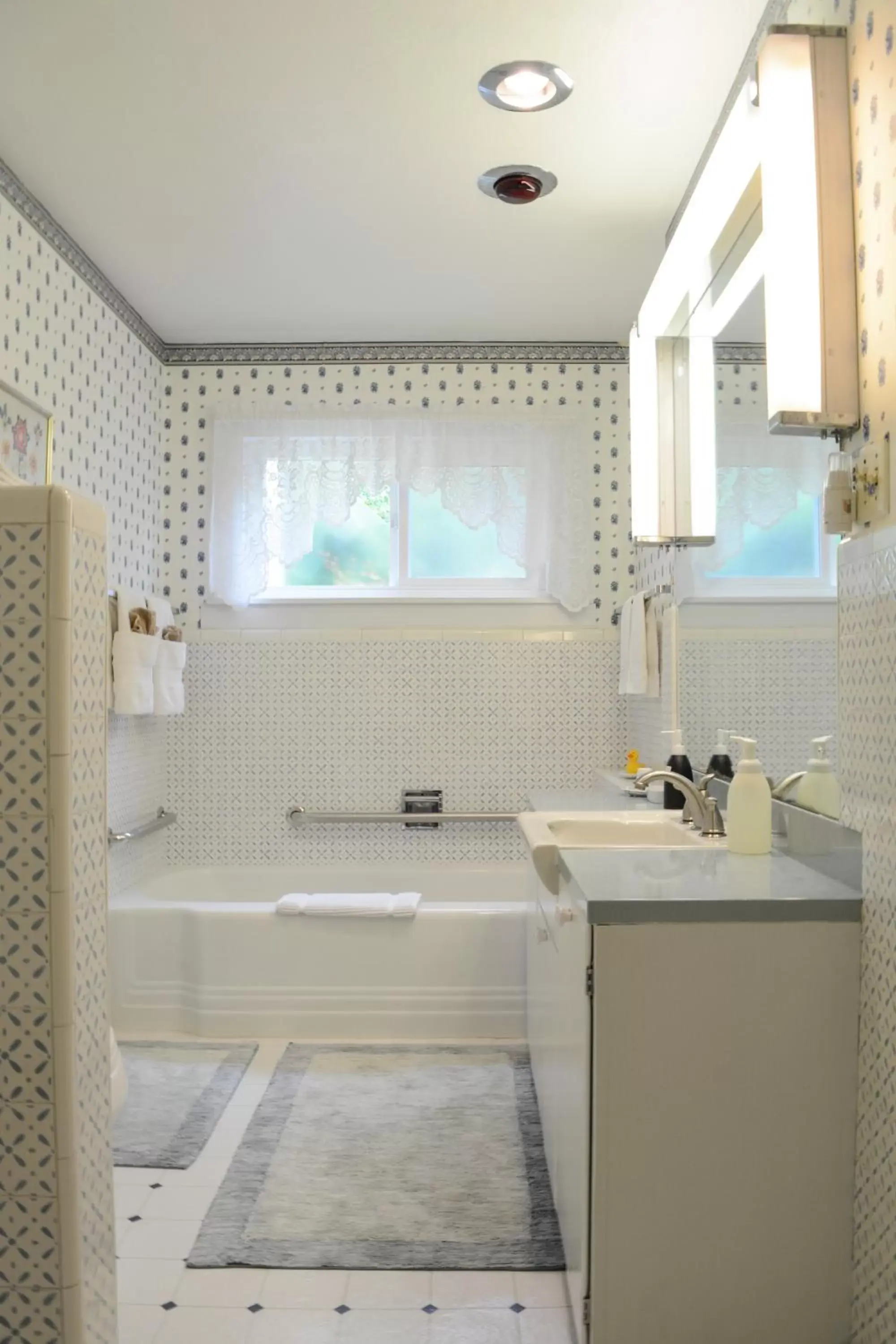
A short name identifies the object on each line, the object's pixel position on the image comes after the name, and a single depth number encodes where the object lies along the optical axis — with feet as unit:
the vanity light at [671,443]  8.42
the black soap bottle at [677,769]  9.06
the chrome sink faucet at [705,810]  7.18
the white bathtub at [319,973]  10.57
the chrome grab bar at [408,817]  12.76
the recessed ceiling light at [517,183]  8.70
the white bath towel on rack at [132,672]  10.81
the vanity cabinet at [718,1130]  4.89
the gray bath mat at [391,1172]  6.67
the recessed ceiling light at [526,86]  7.33
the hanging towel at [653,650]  11.12
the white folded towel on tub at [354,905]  10.55
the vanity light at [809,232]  5.34
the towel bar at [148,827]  10.83
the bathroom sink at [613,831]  7.90
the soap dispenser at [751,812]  6.33
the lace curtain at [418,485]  12.99
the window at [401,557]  13.41
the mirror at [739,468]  5.80
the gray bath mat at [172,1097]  8.08
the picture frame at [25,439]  8.82
